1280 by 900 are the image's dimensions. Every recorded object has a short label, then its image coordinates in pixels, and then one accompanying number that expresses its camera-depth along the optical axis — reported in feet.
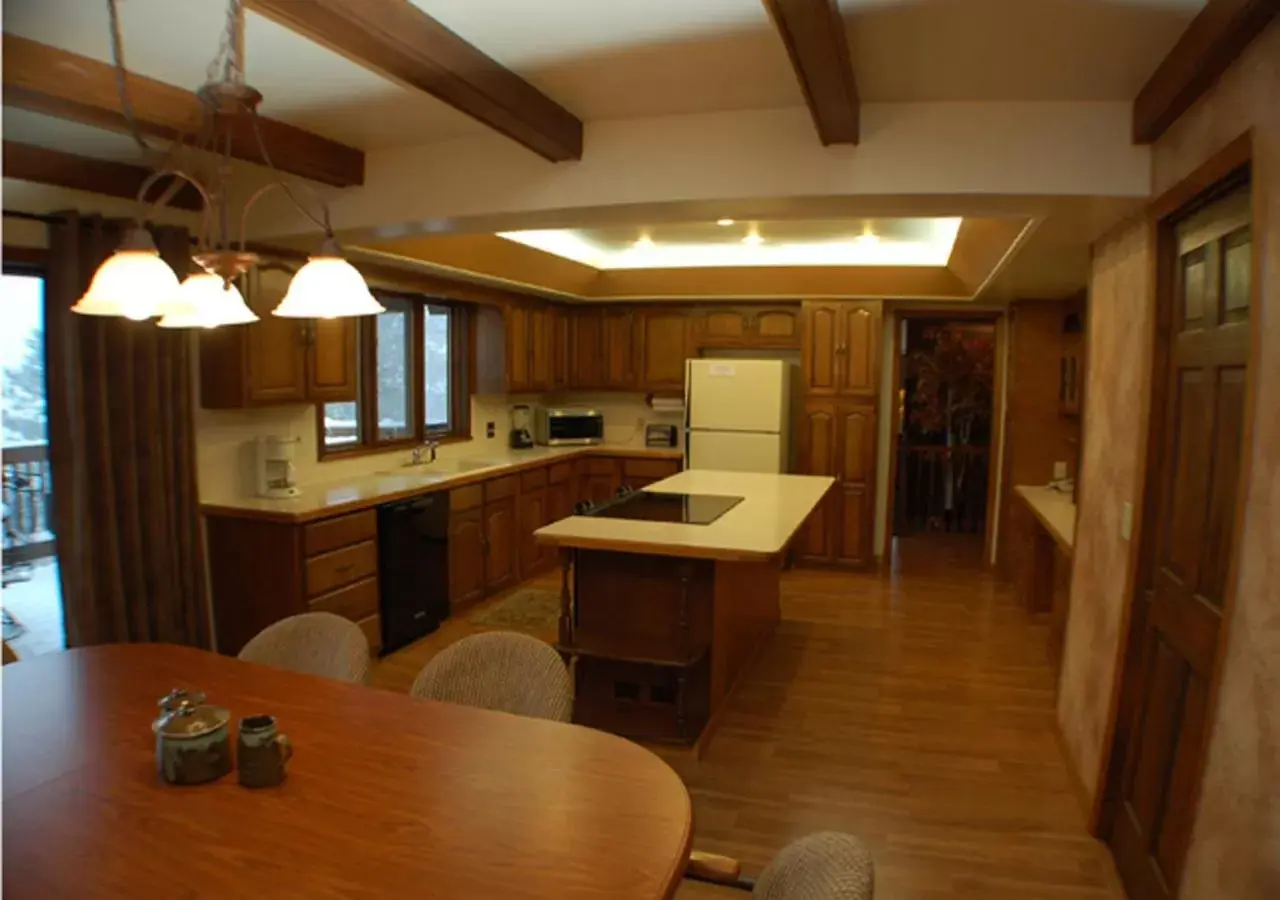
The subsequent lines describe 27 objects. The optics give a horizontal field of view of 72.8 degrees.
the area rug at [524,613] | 16.34
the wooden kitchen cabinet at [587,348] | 23.13
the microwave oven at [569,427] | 22.65
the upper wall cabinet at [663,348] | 22.52
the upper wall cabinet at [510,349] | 20.12
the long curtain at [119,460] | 10.98
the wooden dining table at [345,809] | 4.50
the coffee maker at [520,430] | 22.04
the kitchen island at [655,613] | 11.21
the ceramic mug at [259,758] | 5.36
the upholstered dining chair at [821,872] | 4.17
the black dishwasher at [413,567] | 14.55
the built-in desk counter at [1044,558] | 14.34
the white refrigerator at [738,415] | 20.76
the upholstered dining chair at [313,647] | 7.76
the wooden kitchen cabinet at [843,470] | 21.01
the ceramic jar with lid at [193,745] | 5.37
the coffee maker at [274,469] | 13.85
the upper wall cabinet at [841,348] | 20.68
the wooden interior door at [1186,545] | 6.65
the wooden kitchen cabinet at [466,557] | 16.69
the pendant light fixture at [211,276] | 5.31
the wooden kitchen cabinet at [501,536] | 17.92
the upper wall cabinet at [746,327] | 21.77
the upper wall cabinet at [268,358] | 12.86
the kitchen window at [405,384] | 17.01
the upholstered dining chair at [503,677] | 7.27
